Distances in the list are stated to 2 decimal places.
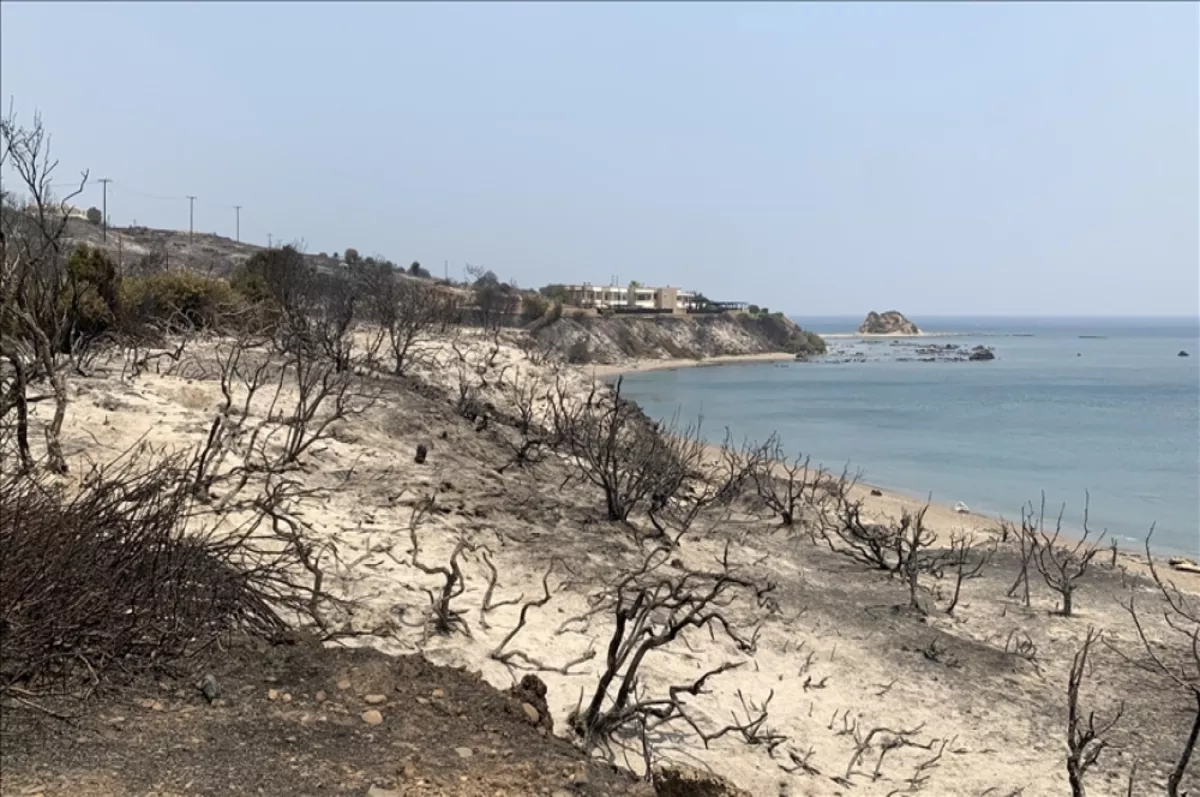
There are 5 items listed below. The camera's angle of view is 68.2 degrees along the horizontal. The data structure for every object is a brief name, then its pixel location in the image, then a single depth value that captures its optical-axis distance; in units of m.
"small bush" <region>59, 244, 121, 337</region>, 15.09
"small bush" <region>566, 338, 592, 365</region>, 60.39
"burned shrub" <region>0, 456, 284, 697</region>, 3.74
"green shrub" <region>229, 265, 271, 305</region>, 21.98
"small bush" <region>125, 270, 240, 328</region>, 18.19
